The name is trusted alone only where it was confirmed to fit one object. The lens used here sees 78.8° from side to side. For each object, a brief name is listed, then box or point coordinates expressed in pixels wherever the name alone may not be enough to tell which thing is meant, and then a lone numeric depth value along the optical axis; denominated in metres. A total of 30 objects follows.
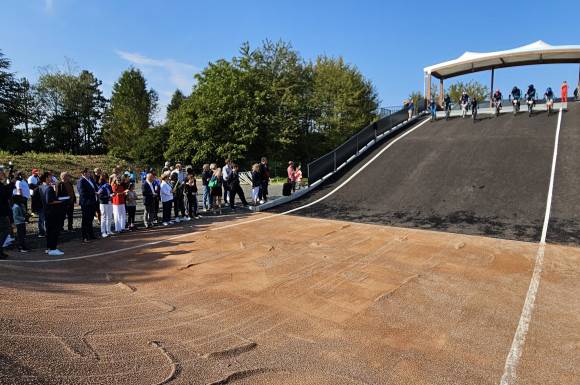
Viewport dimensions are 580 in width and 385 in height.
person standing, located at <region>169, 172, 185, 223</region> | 12.32
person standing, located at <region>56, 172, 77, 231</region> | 9.09
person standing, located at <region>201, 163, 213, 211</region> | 13.89
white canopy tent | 24.11
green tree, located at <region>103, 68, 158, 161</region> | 49.91
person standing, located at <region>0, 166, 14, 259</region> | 7.60
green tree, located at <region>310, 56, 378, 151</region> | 42.34
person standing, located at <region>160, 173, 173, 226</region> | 11.70
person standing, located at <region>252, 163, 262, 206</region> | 14.32
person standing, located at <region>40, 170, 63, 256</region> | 8.23
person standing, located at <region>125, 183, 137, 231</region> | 11.04
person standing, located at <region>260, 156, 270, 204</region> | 14.61
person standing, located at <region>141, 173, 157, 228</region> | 10.95
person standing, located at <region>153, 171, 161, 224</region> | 11.54
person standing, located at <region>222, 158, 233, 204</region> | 14.22
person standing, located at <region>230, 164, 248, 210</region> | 14.23
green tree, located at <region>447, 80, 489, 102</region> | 56.50
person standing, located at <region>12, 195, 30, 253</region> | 8.31
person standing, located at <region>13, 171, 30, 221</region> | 10.56
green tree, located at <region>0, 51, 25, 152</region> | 42.75
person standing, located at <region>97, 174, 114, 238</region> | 10.14
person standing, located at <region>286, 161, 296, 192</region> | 16.08
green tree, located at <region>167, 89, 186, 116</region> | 66.80
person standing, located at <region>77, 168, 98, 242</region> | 9.39
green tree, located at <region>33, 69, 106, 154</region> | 52.69
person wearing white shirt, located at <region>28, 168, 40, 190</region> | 12.13
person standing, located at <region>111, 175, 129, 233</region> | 10.41
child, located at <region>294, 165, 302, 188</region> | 16.72
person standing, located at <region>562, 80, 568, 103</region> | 21.73
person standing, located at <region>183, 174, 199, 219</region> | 12.57
